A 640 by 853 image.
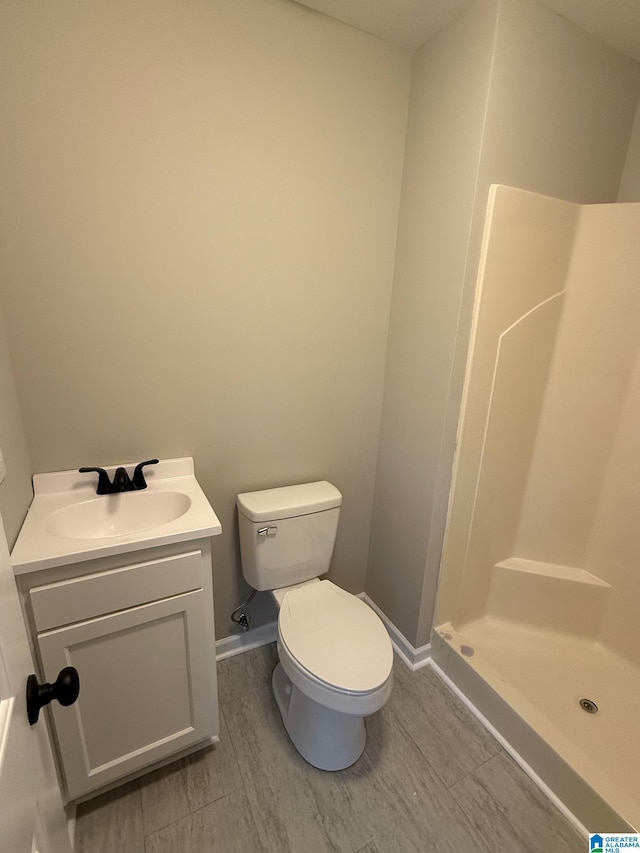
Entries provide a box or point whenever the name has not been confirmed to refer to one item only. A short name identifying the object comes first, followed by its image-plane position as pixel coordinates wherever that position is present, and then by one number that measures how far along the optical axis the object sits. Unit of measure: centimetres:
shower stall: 139
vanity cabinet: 101
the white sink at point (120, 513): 126
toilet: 120
